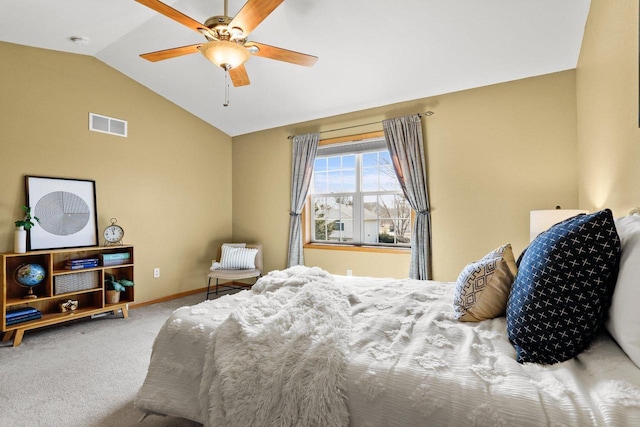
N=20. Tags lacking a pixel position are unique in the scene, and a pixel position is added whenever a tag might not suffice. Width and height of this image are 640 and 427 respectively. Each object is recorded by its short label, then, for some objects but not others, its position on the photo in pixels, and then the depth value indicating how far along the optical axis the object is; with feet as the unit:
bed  2.98
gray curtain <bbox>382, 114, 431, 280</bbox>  11.66
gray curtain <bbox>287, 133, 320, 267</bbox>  14.32
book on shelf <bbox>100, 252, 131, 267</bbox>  11.28
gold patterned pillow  4.91
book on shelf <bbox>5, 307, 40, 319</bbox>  9.28
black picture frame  10.26
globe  9.61
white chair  12.94
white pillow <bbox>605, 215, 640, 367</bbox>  3.05
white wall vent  11.84
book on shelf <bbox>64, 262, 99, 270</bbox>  10.57
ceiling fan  6.12
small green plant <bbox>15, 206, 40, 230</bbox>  9.54
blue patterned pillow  3.42
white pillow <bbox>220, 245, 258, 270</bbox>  13.78
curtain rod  11.74
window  13.17
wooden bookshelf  9.38
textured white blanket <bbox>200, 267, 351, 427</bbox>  3.57
